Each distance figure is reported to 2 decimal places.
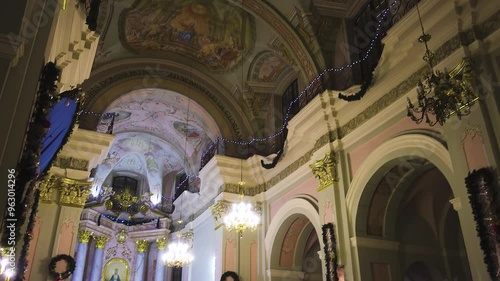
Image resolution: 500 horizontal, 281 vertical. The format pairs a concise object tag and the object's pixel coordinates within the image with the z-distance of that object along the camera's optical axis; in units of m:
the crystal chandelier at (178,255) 10.95
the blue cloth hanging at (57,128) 5.10
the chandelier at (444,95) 5.07
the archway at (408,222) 7.73
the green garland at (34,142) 3.46
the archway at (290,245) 10.43
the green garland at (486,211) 5.13
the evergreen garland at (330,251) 8.02
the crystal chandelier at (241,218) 9.04
